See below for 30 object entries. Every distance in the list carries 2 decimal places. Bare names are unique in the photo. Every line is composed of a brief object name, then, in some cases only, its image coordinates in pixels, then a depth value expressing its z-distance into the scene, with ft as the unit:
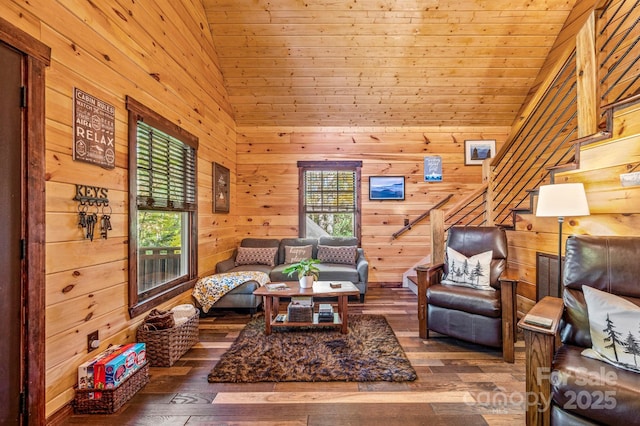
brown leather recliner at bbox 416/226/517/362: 7.92
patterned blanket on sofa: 11.18
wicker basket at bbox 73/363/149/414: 5.86
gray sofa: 11.44
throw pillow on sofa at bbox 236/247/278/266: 14.60
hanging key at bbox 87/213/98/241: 6.35
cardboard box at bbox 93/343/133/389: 5.91
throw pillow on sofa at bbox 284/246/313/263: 14.89
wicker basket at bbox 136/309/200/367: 7.66
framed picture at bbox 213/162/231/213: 13.58
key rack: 6.16
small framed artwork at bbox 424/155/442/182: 16.61
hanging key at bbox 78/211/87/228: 6.14
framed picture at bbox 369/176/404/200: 16.57
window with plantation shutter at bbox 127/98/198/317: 7.95
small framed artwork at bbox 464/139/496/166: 16.53
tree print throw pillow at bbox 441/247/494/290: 9.09
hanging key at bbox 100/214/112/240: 6.77
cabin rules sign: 6.08
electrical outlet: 6.35
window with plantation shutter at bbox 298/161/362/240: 16.85
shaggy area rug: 7.09
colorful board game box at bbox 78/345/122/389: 5.93
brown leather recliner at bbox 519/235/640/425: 4.11
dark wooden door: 4.71
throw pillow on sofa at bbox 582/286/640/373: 4.42
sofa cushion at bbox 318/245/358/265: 14.70
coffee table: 9.48
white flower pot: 10.03
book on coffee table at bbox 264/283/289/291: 9.90
